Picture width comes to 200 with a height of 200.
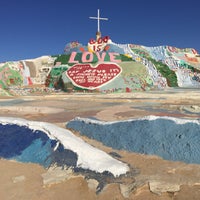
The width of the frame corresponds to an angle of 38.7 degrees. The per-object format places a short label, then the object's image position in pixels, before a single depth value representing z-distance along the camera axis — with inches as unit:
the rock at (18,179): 257.4
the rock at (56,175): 242.6
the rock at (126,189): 210.4
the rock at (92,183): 226.1
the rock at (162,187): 209.8
